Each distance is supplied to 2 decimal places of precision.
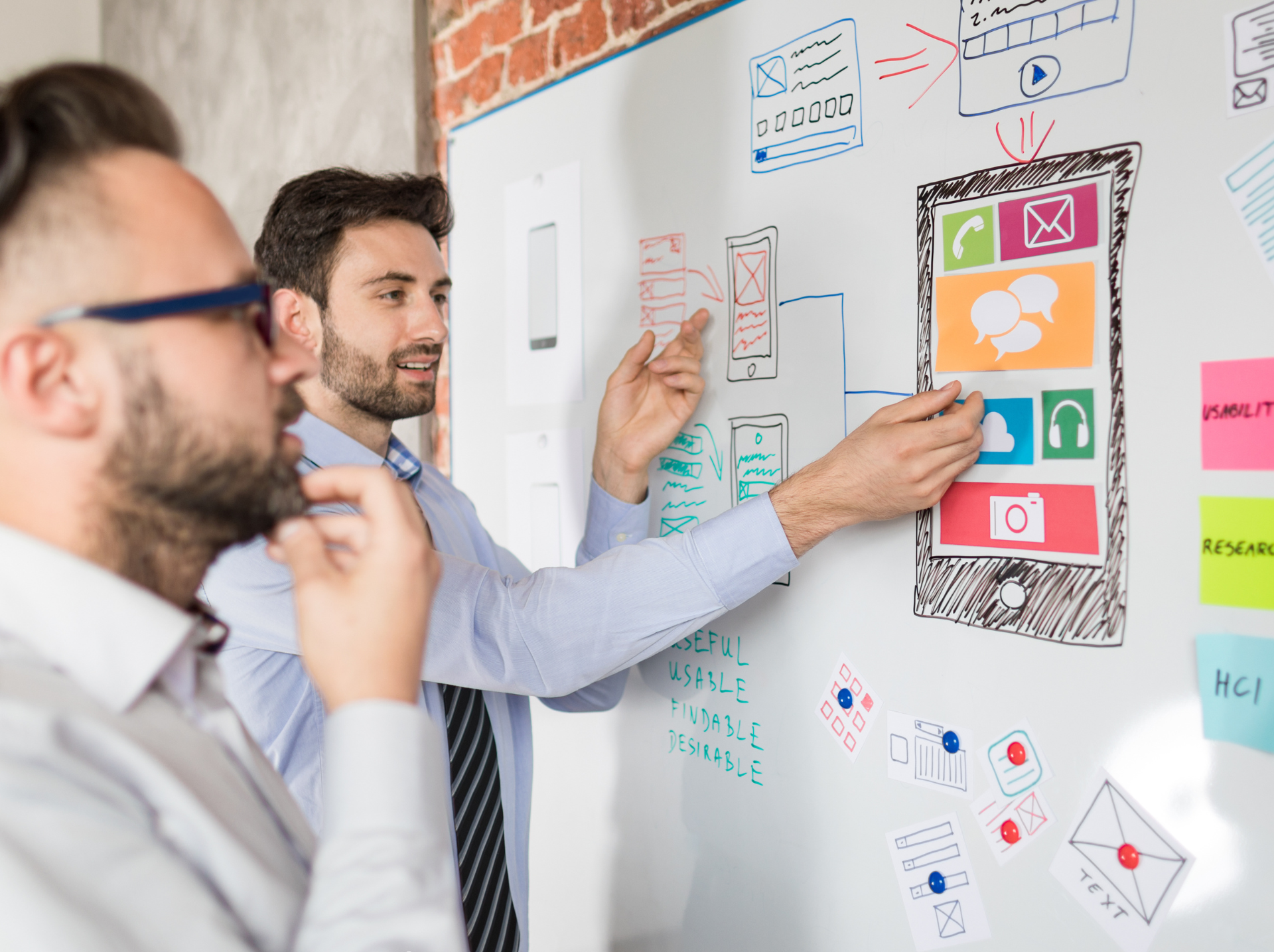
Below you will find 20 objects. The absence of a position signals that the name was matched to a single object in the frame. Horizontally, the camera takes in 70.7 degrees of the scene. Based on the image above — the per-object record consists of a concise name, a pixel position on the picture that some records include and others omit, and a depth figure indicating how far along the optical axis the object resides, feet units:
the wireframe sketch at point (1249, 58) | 2.86
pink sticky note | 2.86
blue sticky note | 2.84
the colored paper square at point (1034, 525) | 3.31
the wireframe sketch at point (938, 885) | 3.65
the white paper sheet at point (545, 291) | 5.76
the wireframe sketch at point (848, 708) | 4.05
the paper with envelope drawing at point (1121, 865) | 3.08
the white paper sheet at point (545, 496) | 5.82
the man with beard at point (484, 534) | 3.74
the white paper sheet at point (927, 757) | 3.67
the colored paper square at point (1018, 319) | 3.31
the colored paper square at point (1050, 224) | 3.27
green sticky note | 2.85
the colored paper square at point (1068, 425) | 3.30
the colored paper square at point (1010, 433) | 3.45
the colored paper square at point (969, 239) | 3.56
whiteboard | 3.05
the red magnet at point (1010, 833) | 3.50
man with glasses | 1.74
